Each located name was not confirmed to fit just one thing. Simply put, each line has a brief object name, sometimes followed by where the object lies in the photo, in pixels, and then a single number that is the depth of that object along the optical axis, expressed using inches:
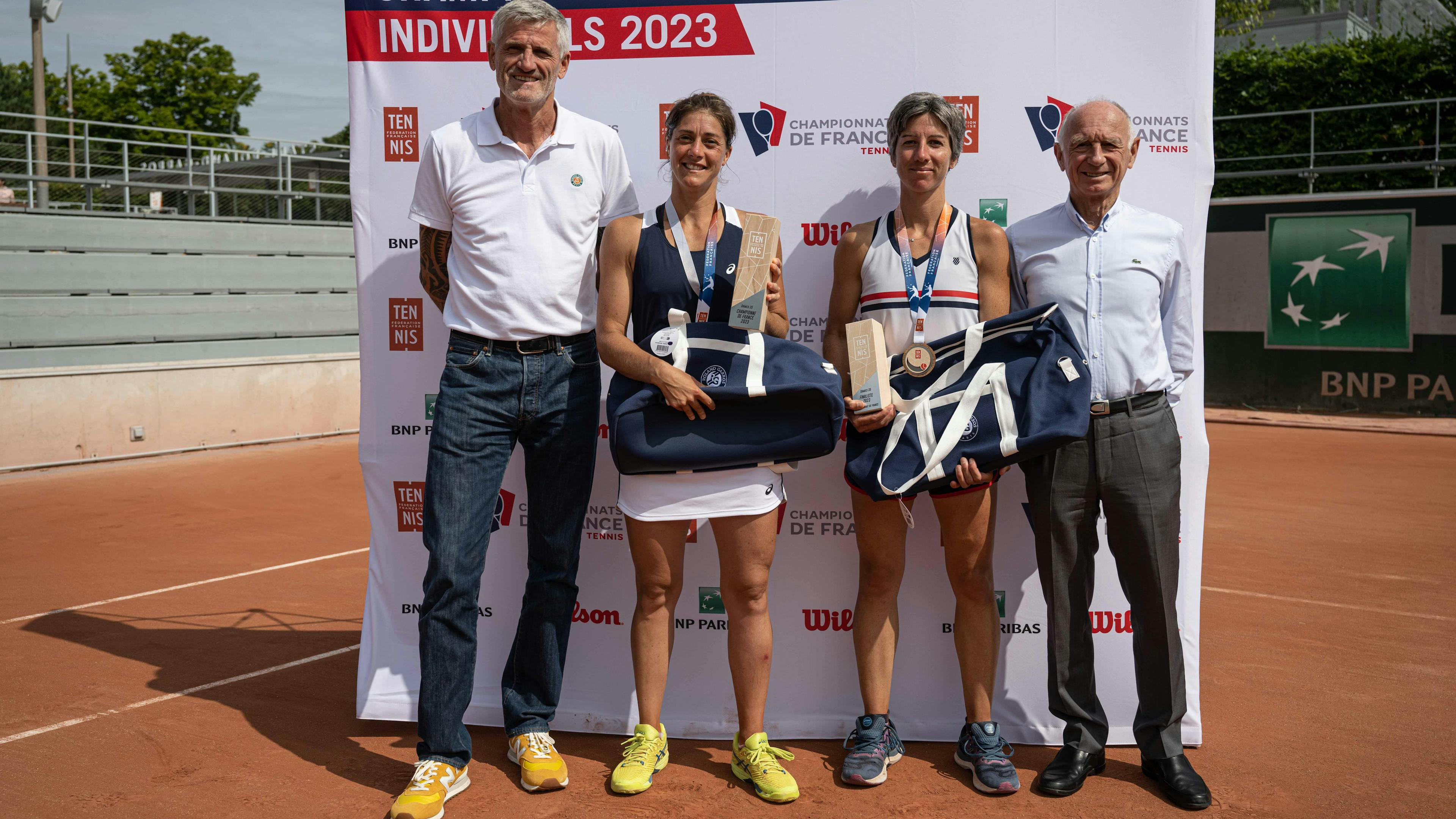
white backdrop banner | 153.9
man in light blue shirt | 134.9
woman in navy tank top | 132.6
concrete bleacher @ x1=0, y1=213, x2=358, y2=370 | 493.4
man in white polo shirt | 135.5
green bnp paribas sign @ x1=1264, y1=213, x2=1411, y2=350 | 558.6
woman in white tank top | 137.1
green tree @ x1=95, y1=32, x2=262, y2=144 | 1514.5
